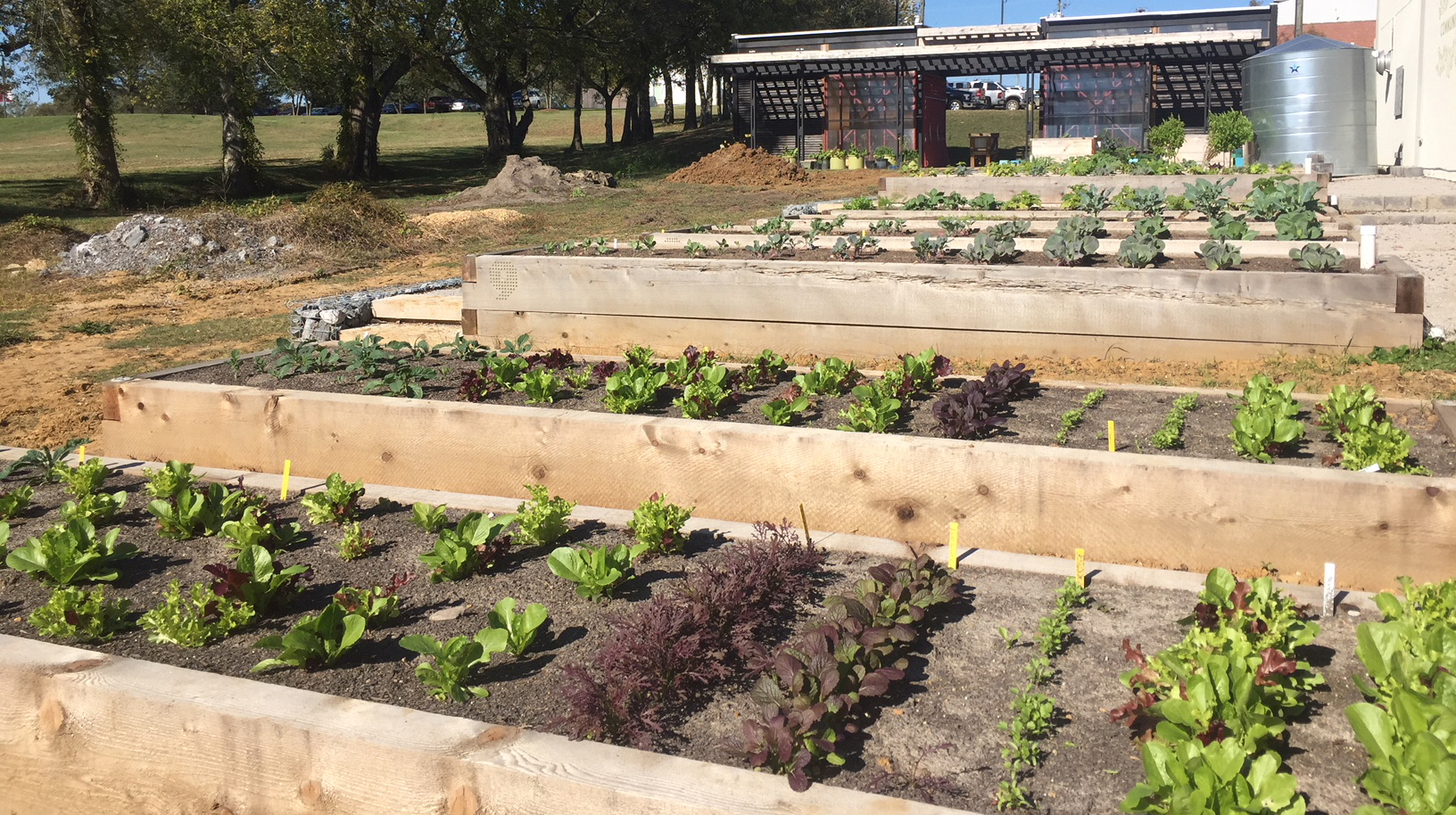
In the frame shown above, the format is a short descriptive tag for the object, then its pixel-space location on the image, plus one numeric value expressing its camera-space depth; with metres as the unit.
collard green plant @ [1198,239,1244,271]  7.30
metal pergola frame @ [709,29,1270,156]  25.86
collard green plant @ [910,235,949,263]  8.24
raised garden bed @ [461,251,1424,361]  6.70
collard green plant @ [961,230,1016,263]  7.86
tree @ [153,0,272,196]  20.48
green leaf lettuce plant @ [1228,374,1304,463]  4.61
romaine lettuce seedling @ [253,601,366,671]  3.39
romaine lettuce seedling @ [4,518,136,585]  4.21
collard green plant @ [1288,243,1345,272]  6.96
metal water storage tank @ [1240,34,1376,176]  19.55
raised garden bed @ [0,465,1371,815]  2.75
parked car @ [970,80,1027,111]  54.94
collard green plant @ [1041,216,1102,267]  7.65
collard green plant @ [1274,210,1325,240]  8.41
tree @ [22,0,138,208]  19.69
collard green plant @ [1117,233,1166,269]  7.41
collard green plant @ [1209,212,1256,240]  8.59
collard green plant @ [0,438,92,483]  5.52
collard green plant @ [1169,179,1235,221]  10.35
